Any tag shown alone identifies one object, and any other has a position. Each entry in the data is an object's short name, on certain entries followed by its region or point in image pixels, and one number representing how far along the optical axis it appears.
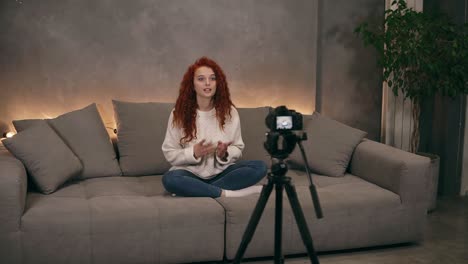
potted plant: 4.28
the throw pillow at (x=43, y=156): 3.51
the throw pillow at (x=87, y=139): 3.93
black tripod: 2.68
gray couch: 3.17
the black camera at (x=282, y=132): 2.69
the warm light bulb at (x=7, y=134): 4.20
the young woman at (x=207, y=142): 3.53
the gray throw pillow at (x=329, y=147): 4.12
